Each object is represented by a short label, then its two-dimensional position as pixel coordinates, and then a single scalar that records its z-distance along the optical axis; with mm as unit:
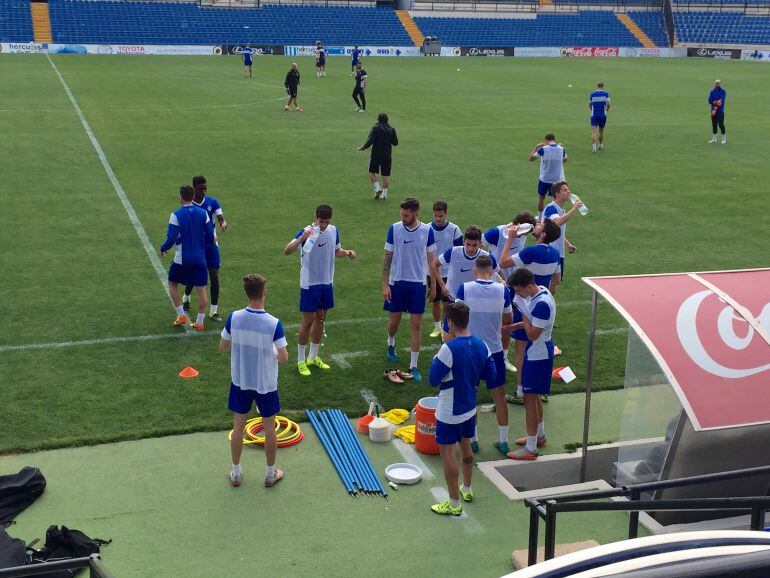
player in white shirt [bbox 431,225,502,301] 9680
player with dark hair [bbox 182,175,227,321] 11195
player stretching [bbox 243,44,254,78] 38438
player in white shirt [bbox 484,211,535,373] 10281
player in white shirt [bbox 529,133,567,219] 16375
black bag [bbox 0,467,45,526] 7137
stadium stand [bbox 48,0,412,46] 52906
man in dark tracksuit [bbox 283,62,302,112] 28359
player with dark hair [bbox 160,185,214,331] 10799
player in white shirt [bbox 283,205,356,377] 9742
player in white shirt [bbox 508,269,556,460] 7922
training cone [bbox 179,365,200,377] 9859
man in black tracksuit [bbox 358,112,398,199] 18016
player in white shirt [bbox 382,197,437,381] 9938
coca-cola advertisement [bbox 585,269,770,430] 6723
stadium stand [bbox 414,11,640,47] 61000
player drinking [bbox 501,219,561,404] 9570
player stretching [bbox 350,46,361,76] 39625
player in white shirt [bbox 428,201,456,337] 10375
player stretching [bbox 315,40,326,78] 39656
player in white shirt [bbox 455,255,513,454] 8133
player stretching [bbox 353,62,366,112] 28500
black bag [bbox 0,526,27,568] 6156
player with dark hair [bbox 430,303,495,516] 7070
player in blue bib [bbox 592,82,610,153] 23156
